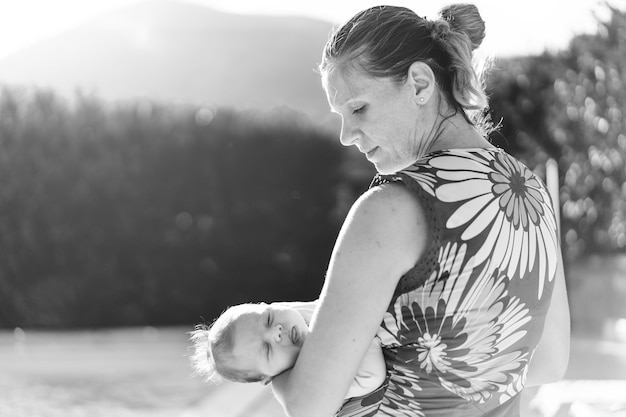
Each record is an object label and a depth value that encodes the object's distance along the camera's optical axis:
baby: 2.14
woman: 1.86
